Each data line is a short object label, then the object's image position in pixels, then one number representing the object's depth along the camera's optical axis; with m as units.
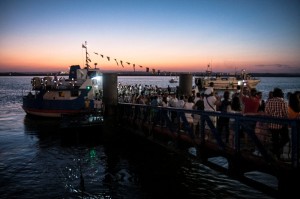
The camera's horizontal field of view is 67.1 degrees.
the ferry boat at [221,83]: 63.08
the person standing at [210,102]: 8.61
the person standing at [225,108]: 7.44
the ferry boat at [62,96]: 22.60
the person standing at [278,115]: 5.38
